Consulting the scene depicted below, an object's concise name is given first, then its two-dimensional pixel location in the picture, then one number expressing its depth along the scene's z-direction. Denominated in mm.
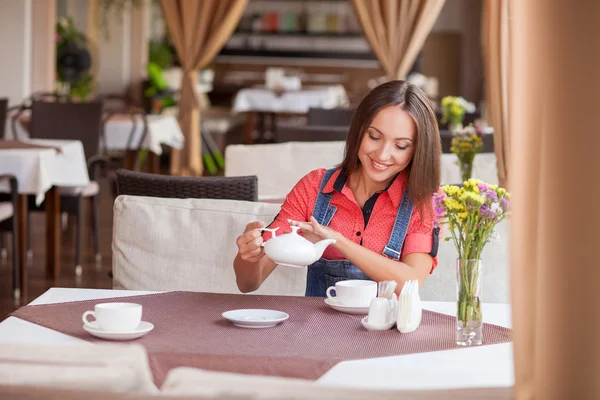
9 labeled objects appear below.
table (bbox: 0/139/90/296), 5234
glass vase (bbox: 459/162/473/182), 4441
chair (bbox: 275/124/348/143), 5773
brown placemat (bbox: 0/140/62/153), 5469
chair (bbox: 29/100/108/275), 6656
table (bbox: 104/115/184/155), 7520
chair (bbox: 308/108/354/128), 7594
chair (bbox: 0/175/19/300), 5160
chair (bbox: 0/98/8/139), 7070
